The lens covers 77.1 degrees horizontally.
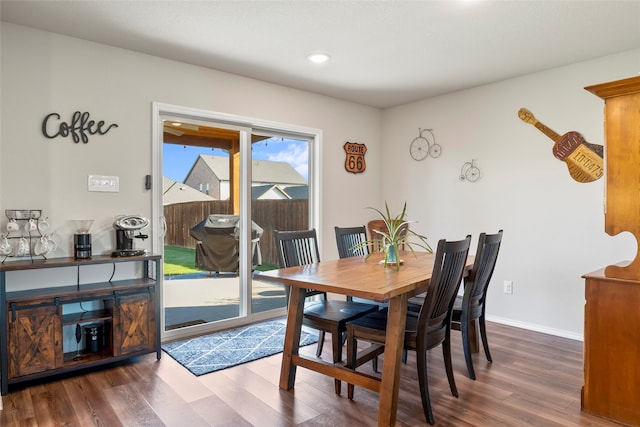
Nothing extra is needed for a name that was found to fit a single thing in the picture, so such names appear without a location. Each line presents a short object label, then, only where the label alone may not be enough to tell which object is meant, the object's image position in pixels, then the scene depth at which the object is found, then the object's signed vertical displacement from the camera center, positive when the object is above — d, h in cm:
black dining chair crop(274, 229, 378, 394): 254 -68
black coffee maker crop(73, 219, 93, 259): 283 -22
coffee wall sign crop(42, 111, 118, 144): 286 +62
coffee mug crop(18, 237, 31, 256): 266 -24
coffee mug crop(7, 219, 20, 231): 262 -10
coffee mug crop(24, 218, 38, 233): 268 -10
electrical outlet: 394 -74
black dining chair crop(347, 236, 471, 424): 212 -67
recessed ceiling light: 330 +128
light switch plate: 303 +21
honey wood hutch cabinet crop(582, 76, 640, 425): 212 -45
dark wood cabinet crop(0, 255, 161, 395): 245 -74
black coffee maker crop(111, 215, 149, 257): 300 -17
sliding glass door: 353 -1
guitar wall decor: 341 +50
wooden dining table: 206 -45
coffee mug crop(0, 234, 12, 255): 258 -23
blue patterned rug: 295 -111
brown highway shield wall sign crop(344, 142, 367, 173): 477 +65
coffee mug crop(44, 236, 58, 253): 273 -24
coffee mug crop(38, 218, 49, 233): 276 -10
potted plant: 268 -21
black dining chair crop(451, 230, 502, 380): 261 -53
